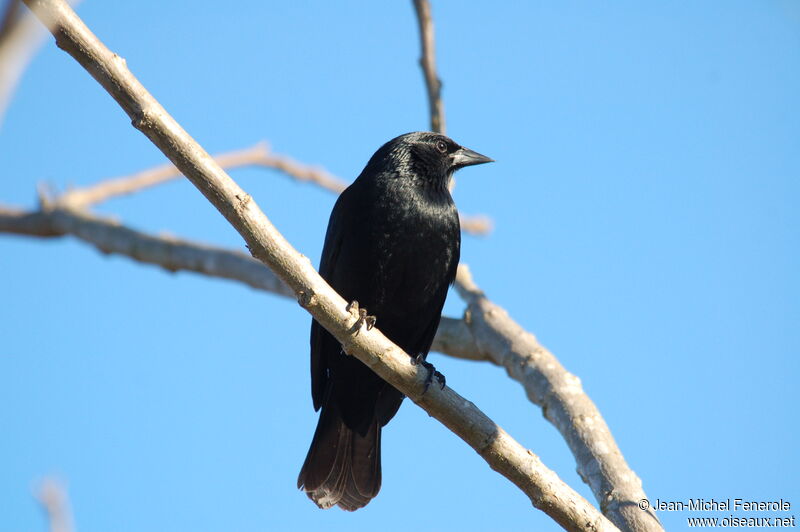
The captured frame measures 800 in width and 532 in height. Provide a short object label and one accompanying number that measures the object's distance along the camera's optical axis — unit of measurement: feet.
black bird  27.86
